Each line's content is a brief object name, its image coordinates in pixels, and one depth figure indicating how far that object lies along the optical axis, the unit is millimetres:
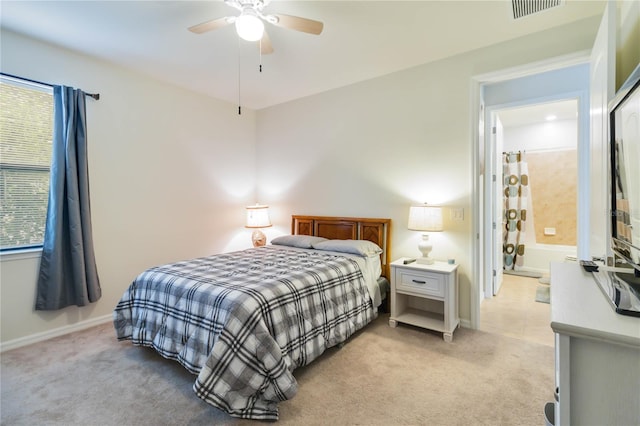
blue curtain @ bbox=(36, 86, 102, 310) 2674
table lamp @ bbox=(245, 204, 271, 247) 4195
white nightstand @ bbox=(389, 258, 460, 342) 2676
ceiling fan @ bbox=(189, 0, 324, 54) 1844
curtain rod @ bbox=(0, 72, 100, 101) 2522
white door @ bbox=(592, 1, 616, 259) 1574
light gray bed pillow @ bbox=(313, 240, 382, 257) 3092
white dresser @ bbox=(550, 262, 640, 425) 751
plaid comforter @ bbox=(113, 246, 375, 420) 1729
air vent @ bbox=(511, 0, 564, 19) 2127
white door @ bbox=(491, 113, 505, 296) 3885
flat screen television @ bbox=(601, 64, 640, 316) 1137
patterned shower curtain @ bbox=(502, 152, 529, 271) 5188
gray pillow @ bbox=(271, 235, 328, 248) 3537
